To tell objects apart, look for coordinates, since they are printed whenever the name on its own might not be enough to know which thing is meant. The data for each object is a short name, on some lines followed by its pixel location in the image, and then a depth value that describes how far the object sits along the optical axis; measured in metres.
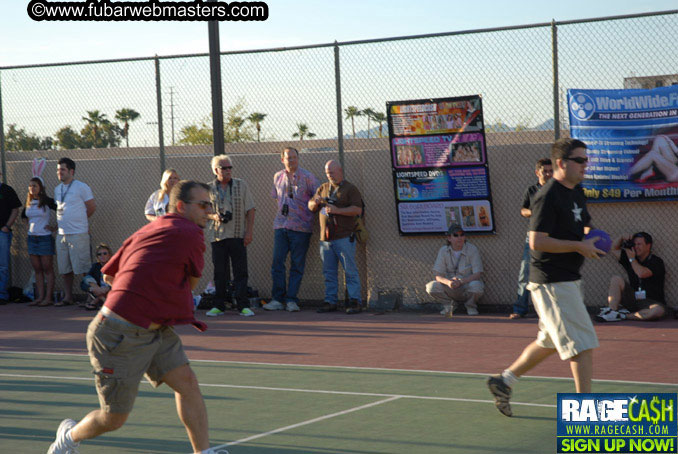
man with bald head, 13.90
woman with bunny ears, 15.84
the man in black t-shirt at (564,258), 6.68
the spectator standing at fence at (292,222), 14.30
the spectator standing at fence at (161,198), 13.45
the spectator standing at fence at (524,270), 12.50
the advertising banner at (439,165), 13.56
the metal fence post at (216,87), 14.79
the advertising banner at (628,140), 12.45
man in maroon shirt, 5.66
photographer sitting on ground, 12.32
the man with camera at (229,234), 14.09
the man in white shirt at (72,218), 15.45
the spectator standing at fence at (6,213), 16.09
